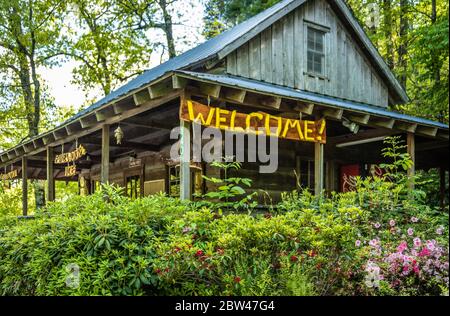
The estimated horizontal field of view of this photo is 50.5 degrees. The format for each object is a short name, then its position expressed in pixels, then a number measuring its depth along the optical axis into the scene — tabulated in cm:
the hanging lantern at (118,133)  1065
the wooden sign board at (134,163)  1591
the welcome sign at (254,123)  819
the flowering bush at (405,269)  521
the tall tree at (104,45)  2820
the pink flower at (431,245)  576
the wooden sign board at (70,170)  1310
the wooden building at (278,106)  911
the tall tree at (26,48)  2522
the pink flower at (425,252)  574
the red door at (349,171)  1438
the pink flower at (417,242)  598
